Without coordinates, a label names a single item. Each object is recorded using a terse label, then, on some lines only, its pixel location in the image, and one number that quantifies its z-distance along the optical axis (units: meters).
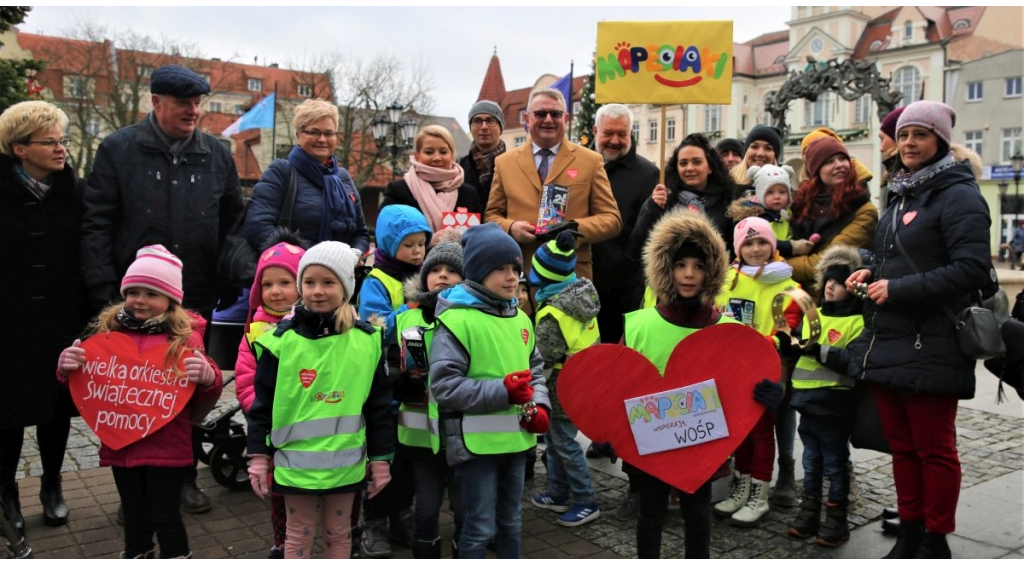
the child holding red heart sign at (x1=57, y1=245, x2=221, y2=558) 3.63
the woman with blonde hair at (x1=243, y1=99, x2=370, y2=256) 4.73
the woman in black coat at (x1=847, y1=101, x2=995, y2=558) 3.77
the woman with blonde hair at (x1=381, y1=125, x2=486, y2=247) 5.11
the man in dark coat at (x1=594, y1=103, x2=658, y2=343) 5.85
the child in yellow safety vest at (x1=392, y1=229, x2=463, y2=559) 3.88
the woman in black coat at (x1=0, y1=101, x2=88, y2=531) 4.36
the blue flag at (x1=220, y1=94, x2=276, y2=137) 26.80
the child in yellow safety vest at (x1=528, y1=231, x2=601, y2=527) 4.53
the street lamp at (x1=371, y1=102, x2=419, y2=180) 21.25
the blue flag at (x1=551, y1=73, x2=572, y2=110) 12.45
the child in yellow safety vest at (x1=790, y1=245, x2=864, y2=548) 4.39
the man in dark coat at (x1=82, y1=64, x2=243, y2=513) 4.51
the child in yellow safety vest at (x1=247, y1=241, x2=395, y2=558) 3.34
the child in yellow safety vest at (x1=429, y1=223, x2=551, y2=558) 3.41
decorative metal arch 21.73
